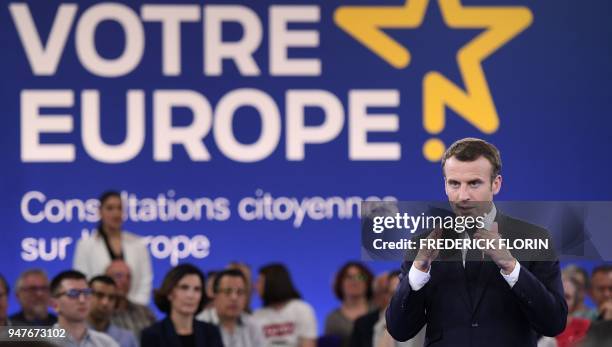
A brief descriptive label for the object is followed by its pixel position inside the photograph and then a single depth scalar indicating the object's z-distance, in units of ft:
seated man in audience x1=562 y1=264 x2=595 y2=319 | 41.73
